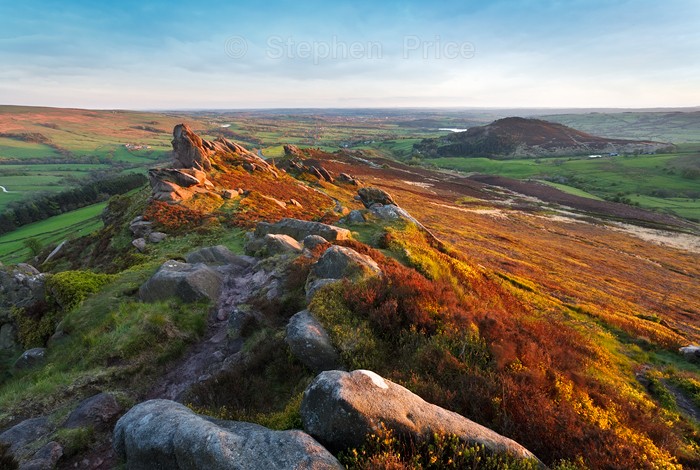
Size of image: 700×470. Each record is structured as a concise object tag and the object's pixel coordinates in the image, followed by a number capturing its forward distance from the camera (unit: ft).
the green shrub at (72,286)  57.41
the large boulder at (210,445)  20.01
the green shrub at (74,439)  28.78
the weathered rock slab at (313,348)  34.86
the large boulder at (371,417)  22.54
